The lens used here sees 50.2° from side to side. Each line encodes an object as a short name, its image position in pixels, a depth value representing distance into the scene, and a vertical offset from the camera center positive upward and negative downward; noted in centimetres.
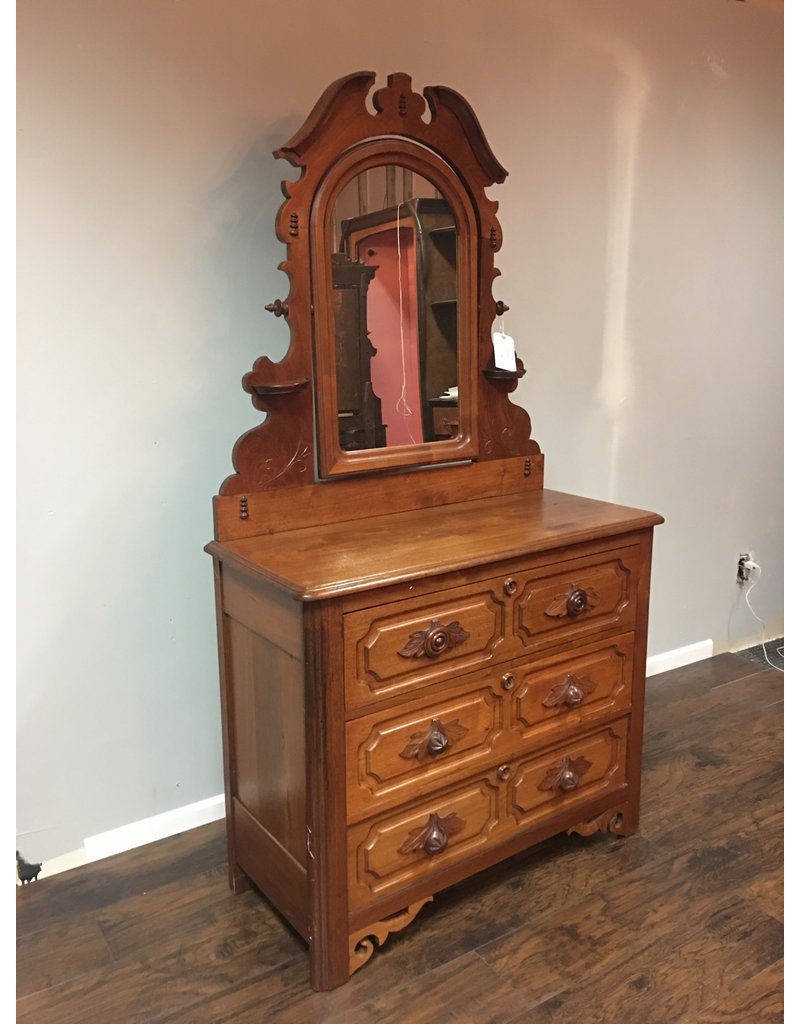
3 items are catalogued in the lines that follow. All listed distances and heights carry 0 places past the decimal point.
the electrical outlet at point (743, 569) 319 -22
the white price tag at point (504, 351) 202 +38
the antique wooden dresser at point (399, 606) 154 -18
